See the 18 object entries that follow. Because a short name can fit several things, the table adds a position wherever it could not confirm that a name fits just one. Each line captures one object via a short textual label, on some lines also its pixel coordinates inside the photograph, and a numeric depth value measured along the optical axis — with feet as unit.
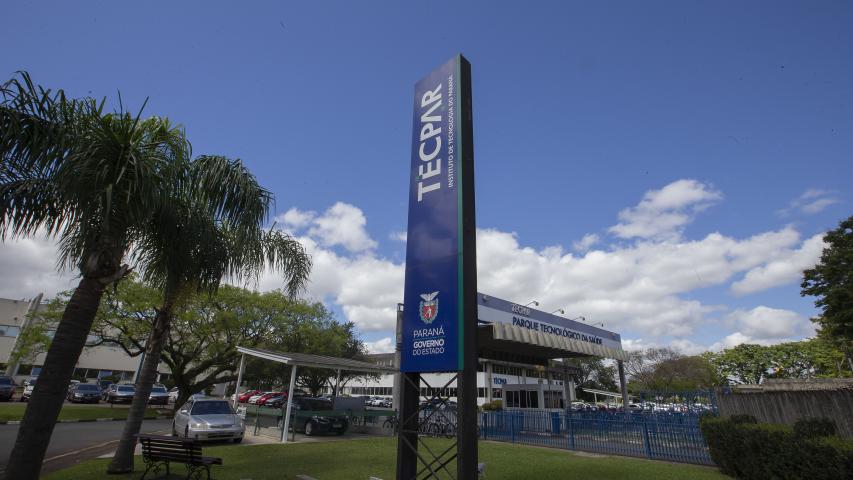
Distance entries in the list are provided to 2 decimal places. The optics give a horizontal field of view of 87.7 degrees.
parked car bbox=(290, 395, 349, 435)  58.13
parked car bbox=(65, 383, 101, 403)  102.44
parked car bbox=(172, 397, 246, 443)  46.06
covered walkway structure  55.71
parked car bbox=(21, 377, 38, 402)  100.08
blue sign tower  20.12
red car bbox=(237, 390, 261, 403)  124.51
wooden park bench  26.04
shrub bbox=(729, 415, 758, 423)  32.70
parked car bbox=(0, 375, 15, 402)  97.45
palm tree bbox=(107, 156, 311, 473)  27.32
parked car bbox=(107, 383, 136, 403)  101.65
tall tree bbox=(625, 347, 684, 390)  207.21
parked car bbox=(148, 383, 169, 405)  104.12
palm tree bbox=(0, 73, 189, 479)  20.38
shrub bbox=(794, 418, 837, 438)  23.72
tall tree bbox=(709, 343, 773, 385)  195.09
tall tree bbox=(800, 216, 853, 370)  71.41
